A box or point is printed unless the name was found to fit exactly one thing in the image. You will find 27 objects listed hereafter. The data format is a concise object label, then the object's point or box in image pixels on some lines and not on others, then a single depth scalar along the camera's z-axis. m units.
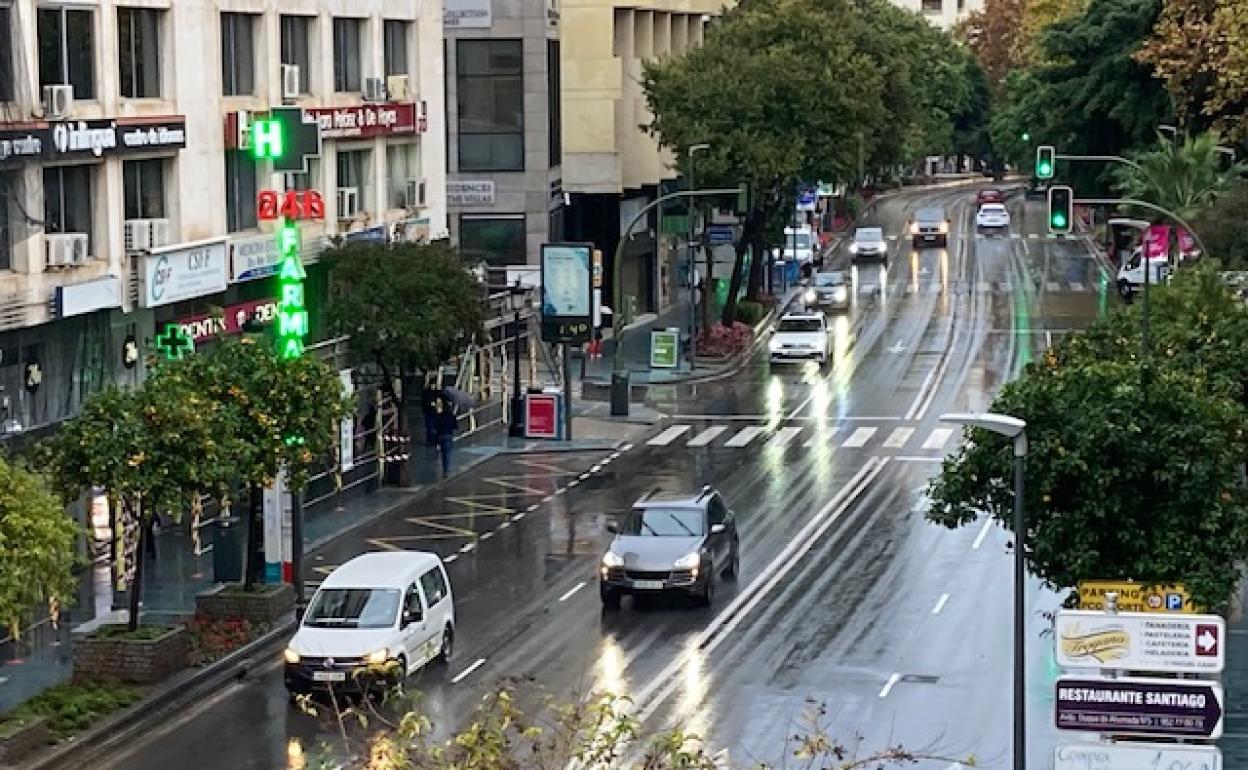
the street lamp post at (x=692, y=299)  73.06
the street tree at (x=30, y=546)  25.91
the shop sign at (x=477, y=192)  78.06
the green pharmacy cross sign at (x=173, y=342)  36.41
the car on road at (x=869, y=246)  107.75
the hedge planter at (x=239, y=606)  35.16
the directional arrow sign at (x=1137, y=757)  19.06
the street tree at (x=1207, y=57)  67.00
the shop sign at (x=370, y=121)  51.84
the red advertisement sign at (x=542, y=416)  55.97
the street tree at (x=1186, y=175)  76.31
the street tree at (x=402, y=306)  49.16
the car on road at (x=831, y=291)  88.75
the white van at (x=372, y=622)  30.17
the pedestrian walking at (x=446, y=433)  51.97
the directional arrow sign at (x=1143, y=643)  21.12
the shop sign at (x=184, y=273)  42.34
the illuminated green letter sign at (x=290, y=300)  37.72
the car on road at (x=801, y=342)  72.44
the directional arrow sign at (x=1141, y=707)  20.08
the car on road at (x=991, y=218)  122.06
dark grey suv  36.38
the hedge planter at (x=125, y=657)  31.27
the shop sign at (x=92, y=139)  37.38
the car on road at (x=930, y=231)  114.88
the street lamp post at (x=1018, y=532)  23.09
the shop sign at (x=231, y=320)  44.72
